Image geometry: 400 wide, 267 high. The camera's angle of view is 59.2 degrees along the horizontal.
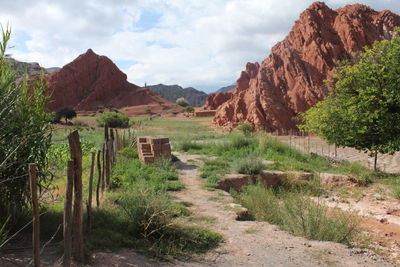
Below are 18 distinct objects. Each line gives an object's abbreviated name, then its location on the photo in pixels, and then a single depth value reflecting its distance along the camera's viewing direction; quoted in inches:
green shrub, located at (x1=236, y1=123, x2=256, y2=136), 978.6
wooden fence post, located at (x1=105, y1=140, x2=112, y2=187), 301.7
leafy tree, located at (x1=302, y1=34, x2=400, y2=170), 412.5
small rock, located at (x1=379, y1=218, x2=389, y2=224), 313.7
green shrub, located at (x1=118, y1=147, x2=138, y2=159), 469.7
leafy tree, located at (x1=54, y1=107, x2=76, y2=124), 1433.7
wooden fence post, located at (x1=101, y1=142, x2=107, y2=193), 282.1
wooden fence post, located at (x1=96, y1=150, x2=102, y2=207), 232.7
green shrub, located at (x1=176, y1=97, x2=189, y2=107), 3026.1
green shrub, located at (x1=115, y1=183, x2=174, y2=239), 204.8
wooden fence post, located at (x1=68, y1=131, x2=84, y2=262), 165.0
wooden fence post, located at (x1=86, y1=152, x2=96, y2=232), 195.0
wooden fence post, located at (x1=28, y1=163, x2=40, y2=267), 135.9
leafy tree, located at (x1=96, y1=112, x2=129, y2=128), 1193.4
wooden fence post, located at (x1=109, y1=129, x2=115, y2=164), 391.3
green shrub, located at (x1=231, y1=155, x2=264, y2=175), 403.2
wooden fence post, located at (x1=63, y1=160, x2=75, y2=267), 147.0
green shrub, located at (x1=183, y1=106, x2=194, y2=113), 2274.9
